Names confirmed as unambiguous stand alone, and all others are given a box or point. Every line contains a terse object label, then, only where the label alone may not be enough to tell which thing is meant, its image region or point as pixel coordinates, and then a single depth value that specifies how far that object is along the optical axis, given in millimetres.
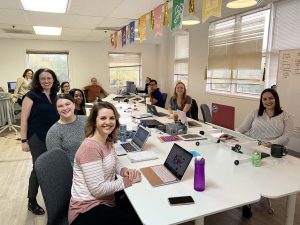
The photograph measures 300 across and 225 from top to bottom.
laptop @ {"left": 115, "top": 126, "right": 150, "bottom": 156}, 2178
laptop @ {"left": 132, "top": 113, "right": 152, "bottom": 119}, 3691
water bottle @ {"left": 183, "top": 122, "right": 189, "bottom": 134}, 2758
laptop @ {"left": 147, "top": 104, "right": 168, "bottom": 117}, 3943
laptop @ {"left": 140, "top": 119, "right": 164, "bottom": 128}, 3081
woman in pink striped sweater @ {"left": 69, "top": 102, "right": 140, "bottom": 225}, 1349
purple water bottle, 1423
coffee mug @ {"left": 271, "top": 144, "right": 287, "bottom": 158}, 1969
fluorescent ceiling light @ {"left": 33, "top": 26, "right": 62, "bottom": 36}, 5470
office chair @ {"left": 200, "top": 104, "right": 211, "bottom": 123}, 3631
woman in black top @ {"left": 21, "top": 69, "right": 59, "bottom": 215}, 2254
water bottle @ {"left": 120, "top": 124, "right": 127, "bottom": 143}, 2494
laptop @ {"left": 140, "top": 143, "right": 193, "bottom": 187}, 1562
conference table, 1235
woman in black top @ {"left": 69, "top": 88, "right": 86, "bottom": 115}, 3412
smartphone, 1298
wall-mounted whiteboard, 3705
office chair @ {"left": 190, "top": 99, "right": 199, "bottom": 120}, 4121
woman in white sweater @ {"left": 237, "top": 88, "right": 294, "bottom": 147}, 2480
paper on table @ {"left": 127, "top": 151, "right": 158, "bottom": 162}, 1927
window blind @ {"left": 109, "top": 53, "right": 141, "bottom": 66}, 8125
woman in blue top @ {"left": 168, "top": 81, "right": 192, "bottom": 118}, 3939
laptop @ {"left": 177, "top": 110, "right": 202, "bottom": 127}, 2847
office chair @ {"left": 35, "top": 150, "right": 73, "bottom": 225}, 1385
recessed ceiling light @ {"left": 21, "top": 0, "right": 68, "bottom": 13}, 3490
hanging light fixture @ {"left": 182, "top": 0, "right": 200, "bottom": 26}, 3980
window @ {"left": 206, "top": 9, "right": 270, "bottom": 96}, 4449
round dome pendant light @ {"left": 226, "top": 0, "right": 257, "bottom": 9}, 2577
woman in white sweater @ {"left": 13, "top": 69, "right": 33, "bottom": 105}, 5715
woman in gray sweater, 1877
